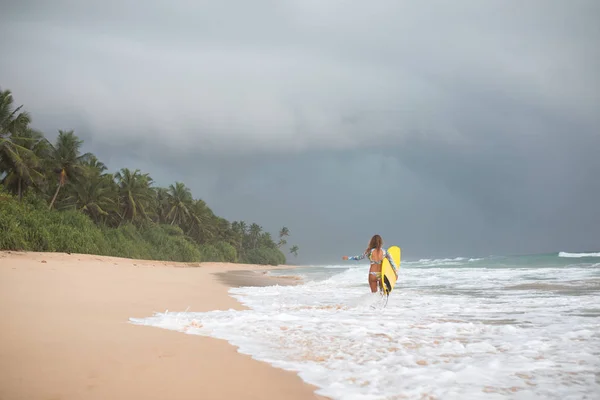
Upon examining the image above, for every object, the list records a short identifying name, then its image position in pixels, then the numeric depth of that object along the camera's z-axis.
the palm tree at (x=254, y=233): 114.25
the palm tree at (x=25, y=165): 30.61
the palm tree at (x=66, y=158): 39.23
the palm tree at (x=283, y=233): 131.50
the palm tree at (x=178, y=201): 65.06
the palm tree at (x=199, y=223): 69.34
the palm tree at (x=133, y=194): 48.91
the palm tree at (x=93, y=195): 42.06
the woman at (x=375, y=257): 10.48
